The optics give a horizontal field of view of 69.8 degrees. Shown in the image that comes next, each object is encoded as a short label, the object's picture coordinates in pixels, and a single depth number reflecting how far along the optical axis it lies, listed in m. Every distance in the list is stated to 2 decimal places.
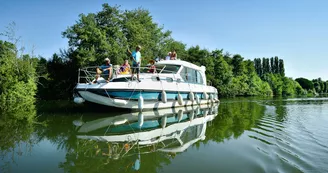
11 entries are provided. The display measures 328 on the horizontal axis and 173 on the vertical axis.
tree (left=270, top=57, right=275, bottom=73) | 99.81
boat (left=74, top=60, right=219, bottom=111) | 10.62
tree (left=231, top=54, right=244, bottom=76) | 51.81
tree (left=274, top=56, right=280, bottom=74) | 98.94
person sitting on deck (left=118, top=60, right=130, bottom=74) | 12.17
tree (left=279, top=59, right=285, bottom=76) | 97.61
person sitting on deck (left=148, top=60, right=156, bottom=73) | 13.22
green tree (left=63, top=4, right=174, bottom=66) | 24.14
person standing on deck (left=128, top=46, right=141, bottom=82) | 11.38
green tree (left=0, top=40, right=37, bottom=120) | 17.67
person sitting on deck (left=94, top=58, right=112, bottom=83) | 11.05
